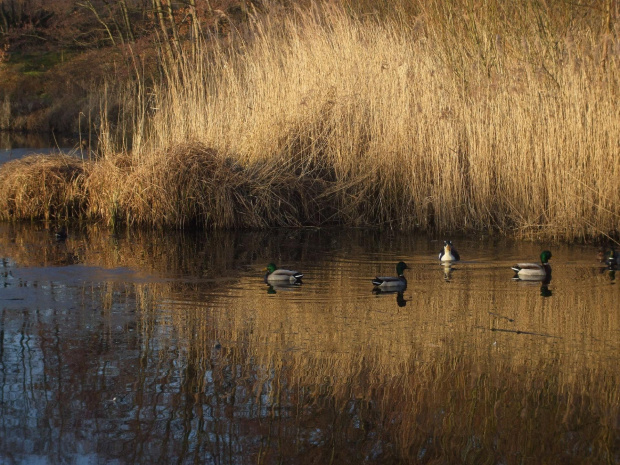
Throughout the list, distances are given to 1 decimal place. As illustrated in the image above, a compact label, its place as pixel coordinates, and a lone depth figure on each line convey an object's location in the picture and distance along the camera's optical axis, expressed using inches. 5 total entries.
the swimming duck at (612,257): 621.9
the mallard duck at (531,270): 583.6
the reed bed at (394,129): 730.8
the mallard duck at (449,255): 647.8
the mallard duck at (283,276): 575.5
